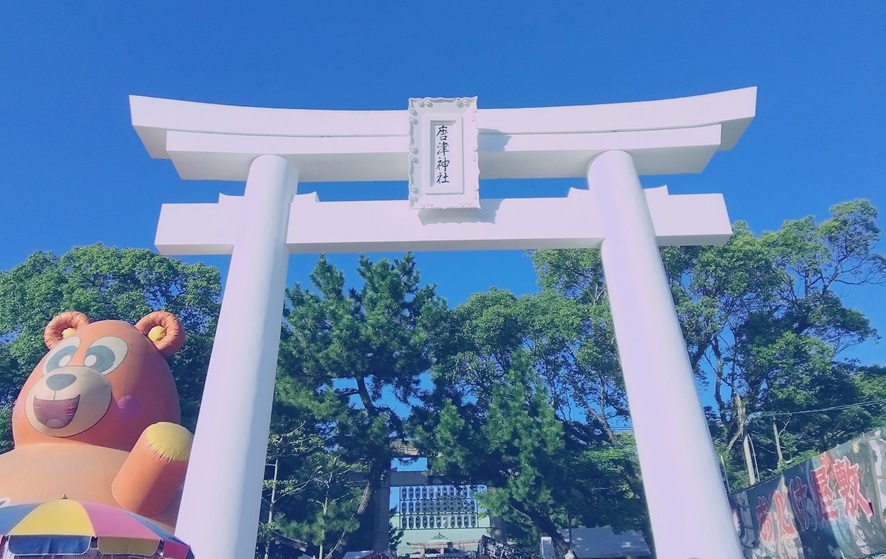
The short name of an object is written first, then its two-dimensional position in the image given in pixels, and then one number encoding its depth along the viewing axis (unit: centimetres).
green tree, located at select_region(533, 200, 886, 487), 1428
